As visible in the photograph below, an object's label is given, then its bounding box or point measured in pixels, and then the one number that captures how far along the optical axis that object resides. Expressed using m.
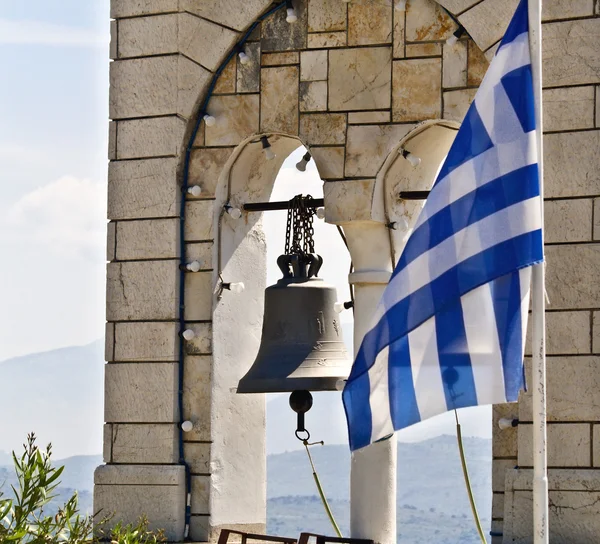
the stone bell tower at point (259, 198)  17.63
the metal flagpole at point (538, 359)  13.93
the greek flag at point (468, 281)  14.10
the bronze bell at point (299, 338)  18.23
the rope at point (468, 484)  14.97
